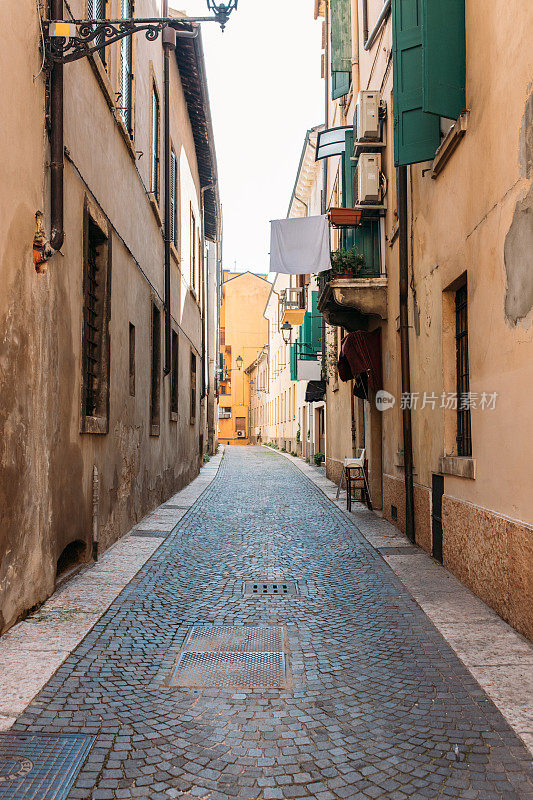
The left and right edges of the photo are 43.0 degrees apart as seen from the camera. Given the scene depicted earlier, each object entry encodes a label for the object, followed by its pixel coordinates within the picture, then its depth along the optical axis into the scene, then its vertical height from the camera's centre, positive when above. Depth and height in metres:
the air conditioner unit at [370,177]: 10.39 +3.92
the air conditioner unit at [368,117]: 10.23 +4.79
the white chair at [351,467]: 10.95 -0.56
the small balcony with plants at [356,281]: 10.45 +2.38
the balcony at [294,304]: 26.20 +5.10
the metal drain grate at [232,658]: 3.82 -1.38
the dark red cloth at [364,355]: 10.93 +1.25
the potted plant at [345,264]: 10.81 +2.71
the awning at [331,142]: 13.08 +5.69
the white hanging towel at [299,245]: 12.34 +3.52
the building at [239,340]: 63.06 +8.93
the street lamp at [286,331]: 28.61 +4.66
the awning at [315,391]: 21.83 +1.36
